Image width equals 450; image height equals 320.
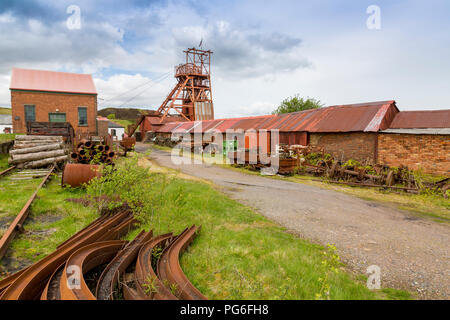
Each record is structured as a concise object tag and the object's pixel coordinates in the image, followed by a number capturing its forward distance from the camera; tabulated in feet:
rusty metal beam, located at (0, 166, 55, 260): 14.82
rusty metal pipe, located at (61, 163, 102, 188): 28.27
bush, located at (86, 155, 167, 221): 20.93
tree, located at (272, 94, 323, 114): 152.70
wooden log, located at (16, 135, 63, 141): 49.98
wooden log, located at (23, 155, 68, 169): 42.55
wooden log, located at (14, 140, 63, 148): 46.75
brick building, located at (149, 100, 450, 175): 43.24
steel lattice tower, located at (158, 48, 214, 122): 158.51
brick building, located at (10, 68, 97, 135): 92.73
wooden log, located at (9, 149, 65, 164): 42.39
